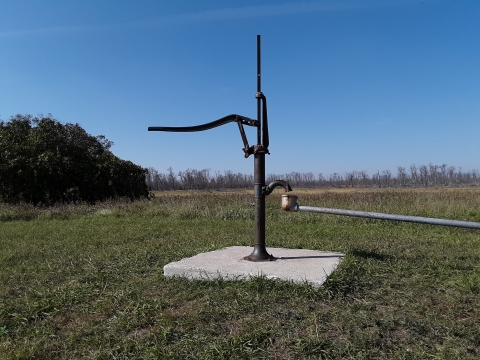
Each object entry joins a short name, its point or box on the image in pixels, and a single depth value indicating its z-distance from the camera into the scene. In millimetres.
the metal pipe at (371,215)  2920
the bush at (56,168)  16984
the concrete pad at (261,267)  3539
